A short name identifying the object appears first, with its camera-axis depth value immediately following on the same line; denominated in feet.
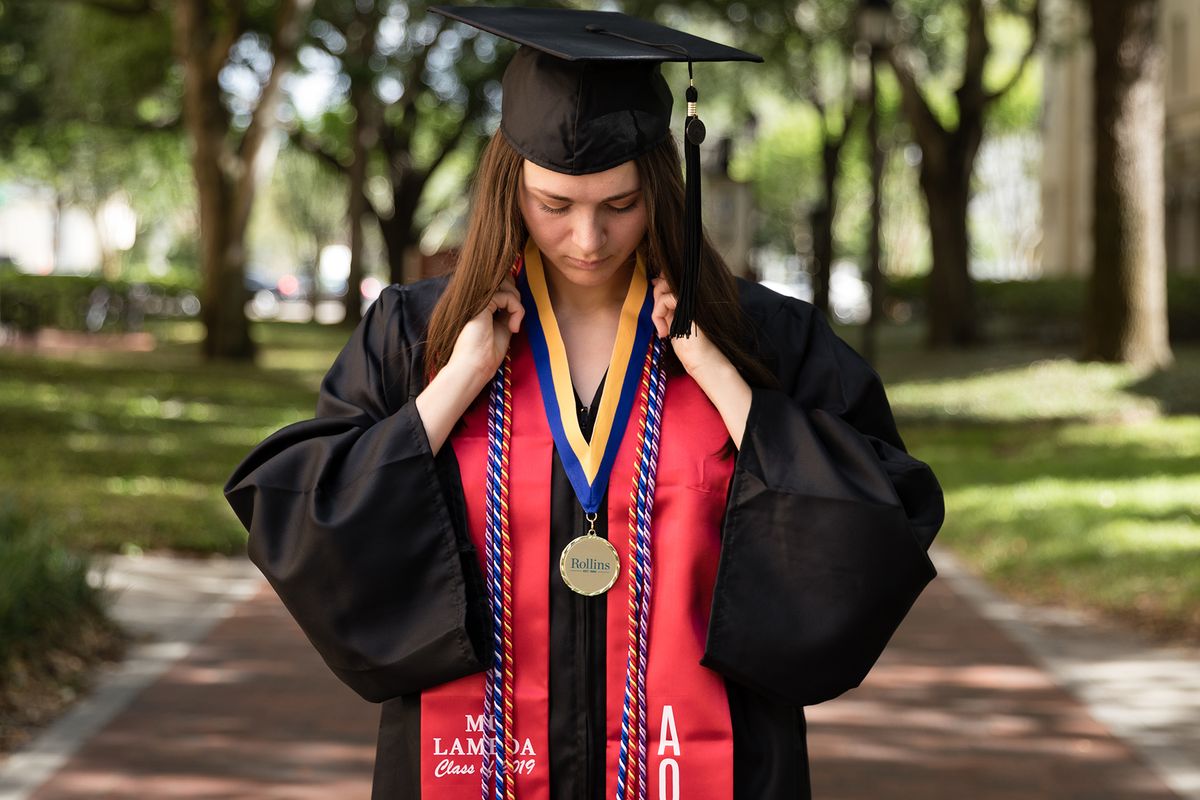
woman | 8.43
